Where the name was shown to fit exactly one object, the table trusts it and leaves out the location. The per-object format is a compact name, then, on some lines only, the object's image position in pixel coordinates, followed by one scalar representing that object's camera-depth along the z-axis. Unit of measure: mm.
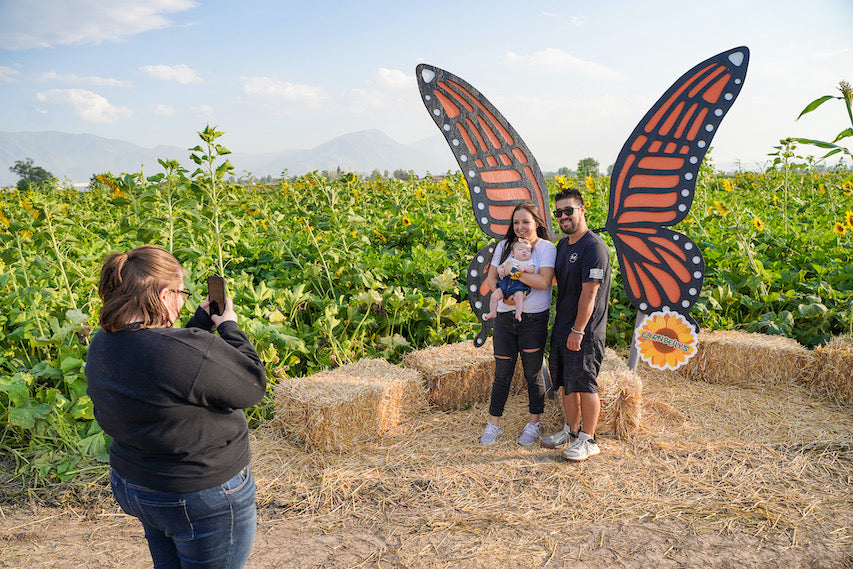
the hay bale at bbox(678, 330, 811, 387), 4000
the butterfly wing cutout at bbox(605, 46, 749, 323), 3072
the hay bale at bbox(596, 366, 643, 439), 3316
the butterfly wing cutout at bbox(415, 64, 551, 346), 3346
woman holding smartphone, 1401
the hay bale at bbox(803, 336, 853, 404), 3773
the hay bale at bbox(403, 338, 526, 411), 3753
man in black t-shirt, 2898
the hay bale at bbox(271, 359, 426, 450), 3221
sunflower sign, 3297
